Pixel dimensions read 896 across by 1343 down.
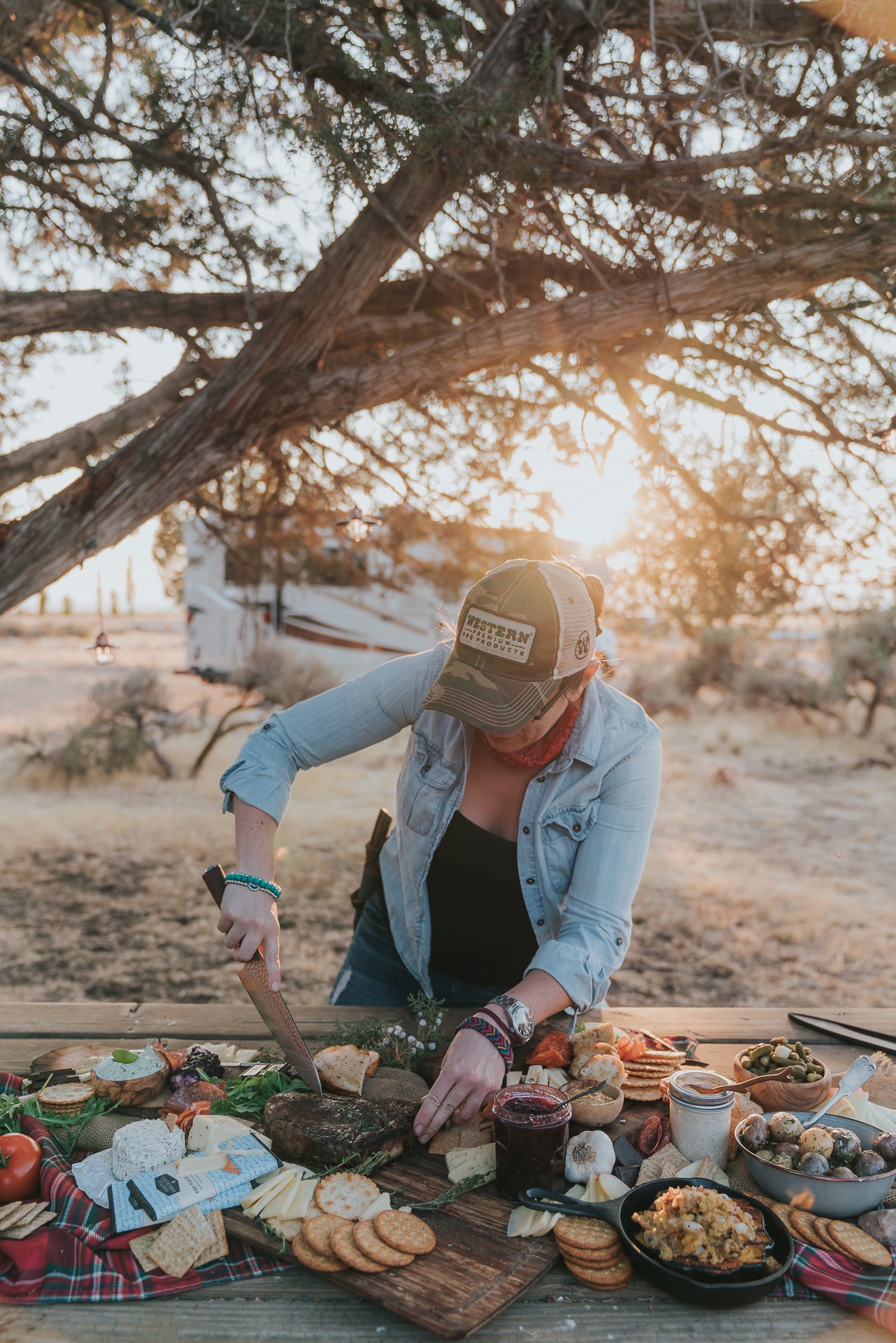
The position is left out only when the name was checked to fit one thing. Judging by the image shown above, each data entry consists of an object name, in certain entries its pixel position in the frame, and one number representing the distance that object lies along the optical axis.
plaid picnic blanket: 1.41
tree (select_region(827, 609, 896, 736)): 14.31
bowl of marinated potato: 1.59
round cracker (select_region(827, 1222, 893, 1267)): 1.49
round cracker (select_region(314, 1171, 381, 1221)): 1.56
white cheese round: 1.64
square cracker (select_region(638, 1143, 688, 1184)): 1.69
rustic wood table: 1.35
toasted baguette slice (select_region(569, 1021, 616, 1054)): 2.14
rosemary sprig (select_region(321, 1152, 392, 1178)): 1.67
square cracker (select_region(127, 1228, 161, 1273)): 1.46
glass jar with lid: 1.73
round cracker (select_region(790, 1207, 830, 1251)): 1.54
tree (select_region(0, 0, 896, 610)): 3.14
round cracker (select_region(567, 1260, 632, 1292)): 1.45
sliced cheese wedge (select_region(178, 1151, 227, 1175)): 1.64
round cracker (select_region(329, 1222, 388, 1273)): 1.42
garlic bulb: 1.66
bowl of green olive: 1.89
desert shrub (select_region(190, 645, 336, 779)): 12.12
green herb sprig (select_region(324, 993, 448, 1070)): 2.11
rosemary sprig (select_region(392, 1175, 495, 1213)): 1.60
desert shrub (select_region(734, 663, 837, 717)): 16.09
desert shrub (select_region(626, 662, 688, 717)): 16.91
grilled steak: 1.70
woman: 2.04
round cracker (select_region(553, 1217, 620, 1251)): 1.50
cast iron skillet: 1.39
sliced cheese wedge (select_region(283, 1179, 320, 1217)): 1.56
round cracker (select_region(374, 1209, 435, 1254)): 1.48
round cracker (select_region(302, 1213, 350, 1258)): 1.46
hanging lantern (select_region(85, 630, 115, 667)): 4.69
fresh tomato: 1.59
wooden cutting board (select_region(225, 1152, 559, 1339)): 1.36
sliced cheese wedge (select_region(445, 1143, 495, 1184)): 1.69
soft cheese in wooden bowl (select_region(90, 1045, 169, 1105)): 1.91
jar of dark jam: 1.61
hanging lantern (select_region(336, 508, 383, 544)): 4.10
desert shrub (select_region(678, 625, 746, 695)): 18.34
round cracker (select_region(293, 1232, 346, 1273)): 1.44
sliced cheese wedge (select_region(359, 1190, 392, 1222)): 1.54
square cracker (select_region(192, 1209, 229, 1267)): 1.47
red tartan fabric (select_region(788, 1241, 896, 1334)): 1.41
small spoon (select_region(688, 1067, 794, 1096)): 1.95
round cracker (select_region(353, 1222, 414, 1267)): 1.44
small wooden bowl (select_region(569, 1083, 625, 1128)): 1.87
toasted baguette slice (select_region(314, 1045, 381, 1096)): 1.94
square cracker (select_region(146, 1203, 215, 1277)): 1.45
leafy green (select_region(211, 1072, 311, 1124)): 1.87
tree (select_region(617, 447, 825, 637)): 4.37
